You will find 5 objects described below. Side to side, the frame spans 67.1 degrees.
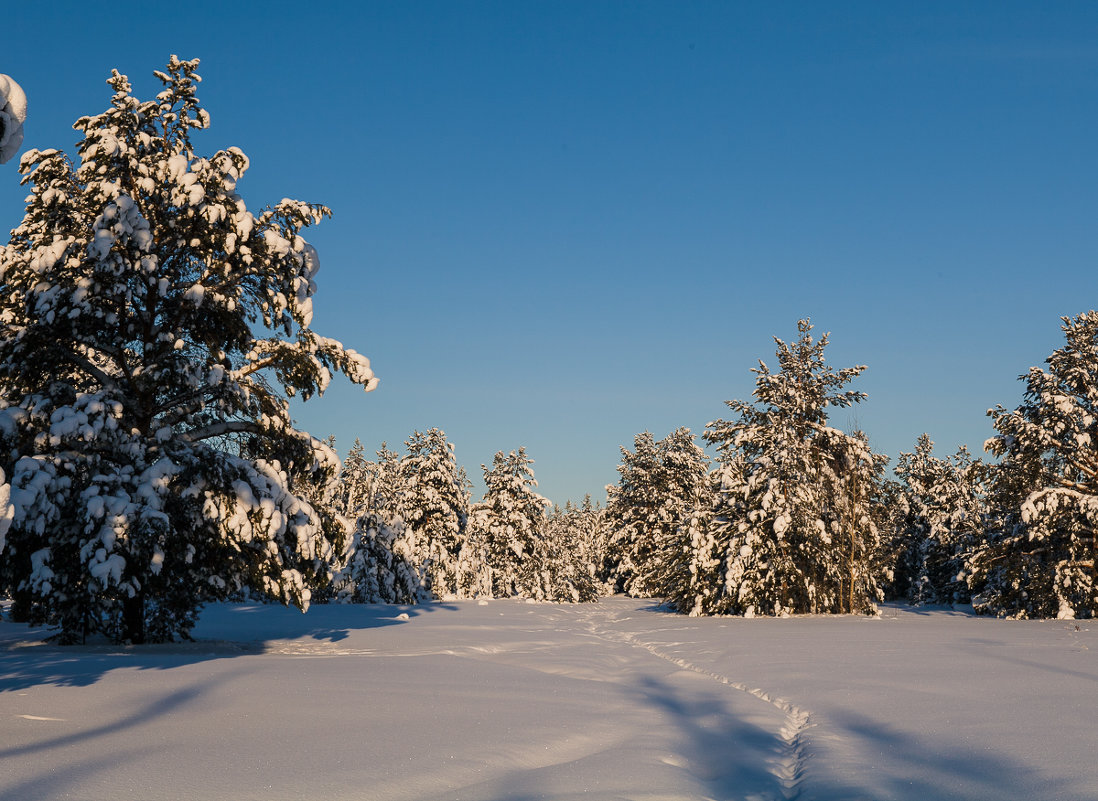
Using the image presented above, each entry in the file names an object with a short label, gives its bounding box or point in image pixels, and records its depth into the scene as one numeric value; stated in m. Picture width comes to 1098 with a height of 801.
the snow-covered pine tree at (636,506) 47.69
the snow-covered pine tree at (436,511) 39.31
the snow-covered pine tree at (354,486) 46.42
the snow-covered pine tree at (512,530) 43.19
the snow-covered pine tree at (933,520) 43.03
